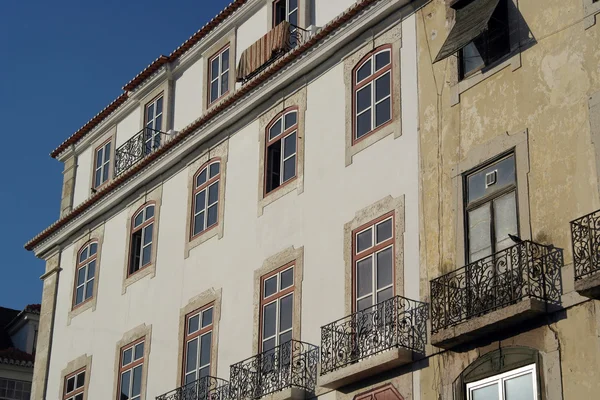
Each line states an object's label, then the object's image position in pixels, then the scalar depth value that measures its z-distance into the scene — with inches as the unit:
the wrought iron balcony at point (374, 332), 710.5
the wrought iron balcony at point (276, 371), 783.7
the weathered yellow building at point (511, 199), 630.5
